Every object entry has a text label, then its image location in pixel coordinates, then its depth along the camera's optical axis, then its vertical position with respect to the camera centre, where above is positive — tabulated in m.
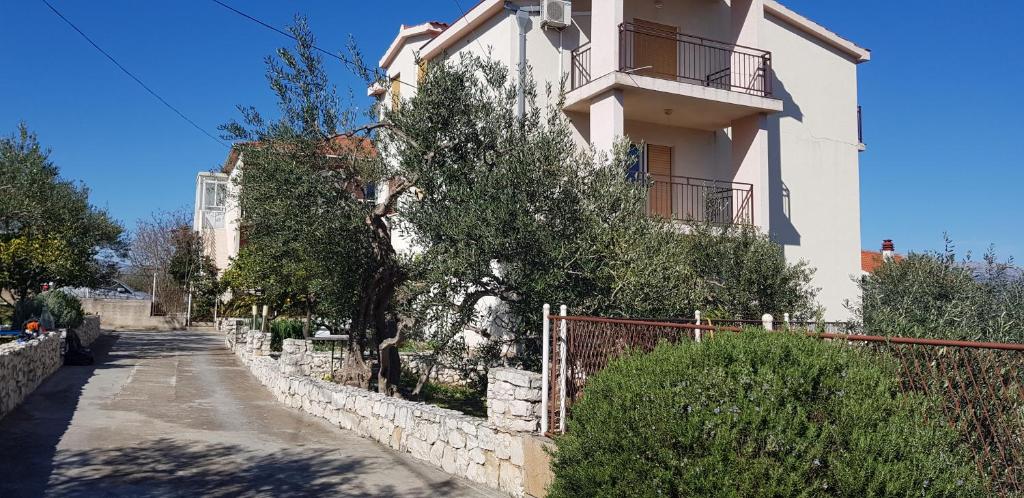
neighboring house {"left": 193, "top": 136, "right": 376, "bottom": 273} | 41.16 +4.89
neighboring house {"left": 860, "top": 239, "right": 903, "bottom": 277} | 14.18 +2.32
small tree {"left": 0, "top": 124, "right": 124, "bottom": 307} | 20.80 +2.52
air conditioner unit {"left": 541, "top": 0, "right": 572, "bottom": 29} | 14.44 +5.99
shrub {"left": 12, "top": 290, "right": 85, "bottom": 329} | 19.19 -0.10
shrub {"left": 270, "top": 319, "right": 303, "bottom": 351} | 22.72 -0.60
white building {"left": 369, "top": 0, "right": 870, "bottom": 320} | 14.77 +4.73
